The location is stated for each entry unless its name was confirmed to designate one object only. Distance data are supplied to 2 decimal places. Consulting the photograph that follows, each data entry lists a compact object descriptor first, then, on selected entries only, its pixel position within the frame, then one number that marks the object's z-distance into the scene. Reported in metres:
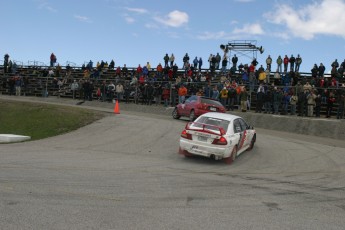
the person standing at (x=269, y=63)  33.16
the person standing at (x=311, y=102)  23.62
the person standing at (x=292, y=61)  31.78
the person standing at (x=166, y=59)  39.22
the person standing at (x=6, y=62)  42.88
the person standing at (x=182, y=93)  28.11
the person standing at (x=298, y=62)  31.77
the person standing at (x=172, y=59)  39.25
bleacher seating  36.30
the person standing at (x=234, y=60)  36.00
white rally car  12.70
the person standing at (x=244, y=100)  26.11
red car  22.27
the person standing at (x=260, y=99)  25.44
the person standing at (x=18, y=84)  36.81
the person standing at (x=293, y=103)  24.40
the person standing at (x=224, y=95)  26.68
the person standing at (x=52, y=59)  46.65
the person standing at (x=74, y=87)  35.38
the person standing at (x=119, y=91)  32.34
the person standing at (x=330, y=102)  23.38
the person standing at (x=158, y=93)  30.59
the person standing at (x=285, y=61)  32.16
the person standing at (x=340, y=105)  22.77
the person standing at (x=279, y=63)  32.66
